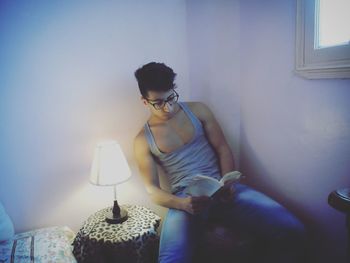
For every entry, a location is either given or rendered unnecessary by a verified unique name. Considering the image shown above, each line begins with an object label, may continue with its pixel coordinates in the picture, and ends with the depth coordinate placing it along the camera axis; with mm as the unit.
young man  1234
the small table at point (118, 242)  1303
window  1117
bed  1275
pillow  1373
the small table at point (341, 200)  796
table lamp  1415
